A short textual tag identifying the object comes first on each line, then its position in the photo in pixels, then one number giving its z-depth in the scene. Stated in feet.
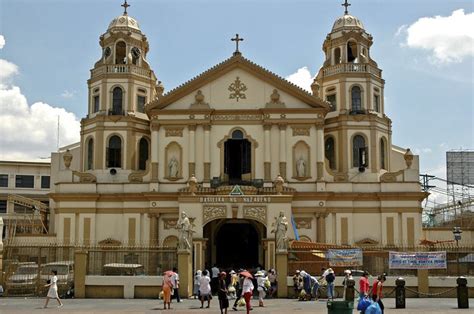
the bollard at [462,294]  92.38
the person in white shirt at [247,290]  85.40
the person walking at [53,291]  96.73
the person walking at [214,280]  116.31
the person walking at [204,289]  96.89
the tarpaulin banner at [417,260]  112.27
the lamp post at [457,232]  151.84
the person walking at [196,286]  102.24
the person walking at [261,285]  100.75
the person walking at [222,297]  83.51
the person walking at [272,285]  114.32
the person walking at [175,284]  101.00
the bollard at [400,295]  92.63
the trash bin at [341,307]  66.95
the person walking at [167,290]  94.84
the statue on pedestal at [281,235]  116.57
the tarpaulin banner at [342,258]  116.67
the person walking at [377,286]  75.43
